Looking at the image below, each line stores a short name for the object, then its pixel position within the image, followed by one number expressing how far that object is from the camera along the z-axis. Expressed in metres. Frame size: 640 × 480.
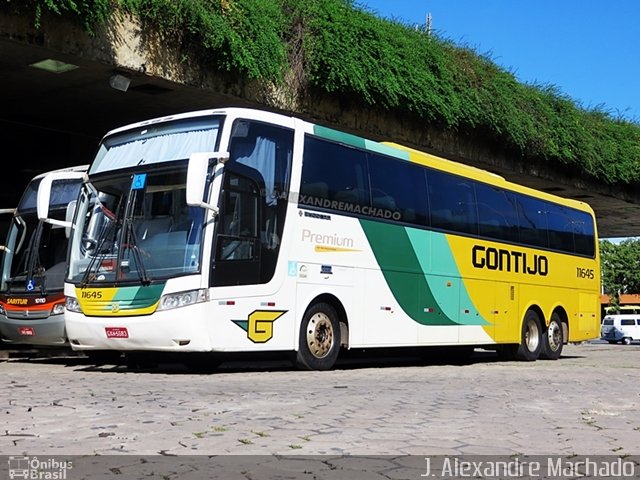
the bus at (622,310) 59.94
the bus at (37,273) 13.70
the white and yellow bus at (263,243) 9.95
